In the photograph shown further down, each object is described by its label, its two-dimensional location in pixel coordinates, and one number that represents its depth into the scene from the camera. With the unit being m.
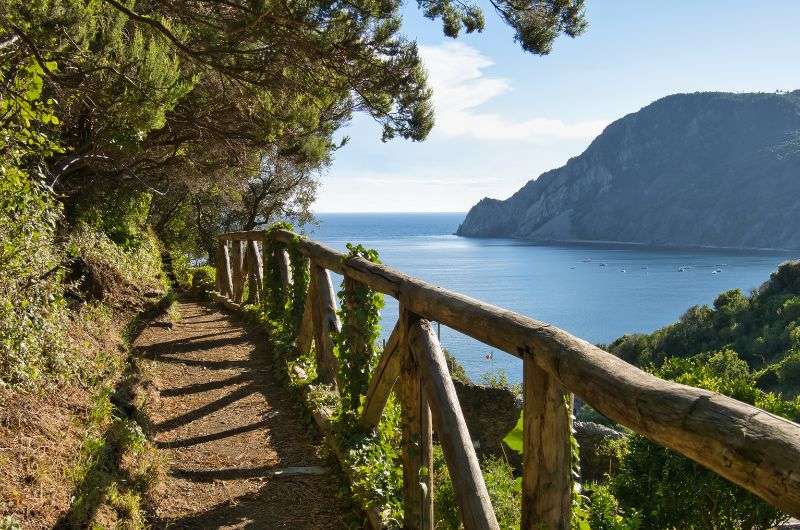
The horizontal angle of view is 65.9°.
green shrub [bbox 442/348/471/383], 20.55
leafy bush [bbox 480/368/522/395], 19.00
